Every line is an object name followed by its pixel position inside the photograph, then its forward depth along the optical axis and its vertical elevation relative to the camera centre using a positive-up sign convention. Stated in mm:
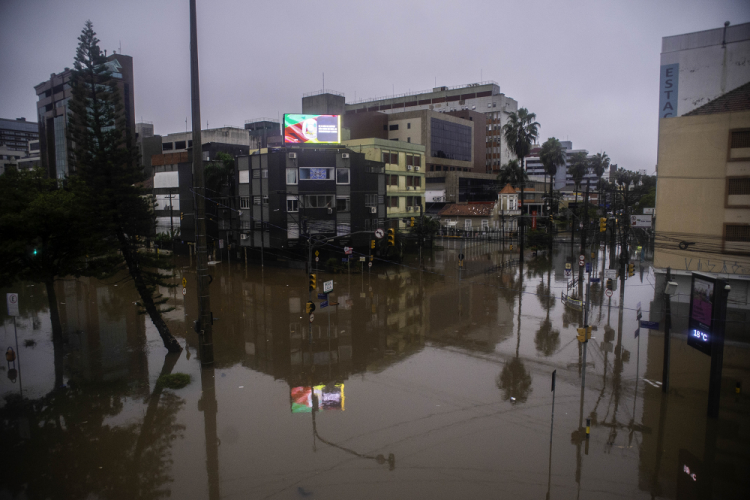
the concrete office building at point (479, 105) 103125 +23591
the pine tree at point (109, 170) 18312 +1449
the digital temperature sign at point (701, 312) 13398 -3271
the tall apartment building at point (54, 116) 77438 +16270
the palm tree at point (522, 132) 53531 +8655
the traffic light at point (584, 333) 15482 -4362
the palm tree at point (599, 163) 86188 +8154
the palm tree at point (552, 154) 63062 +7122
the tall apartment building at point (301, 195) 41281 +929
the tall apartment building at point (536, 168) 153812 +13059
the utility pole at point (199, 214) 16281 -333
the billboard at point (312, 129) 42781 +7240
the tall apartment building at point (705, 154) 23812 +2793
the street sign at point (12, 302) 16906 -3636
